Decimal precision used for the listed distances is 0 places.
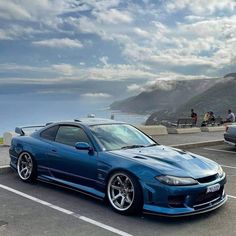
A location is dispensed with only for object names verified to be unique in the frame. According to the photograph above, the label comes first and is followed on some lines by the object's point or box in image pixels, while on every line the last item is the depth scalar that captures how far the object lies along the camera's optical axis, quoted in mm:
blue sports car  5496
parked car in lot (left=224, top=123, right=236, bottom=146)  13557
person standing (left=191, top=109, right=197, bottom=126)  25467
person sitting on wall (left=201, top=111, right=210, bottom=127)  27150
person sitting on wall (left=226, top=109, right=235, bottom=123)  28550
